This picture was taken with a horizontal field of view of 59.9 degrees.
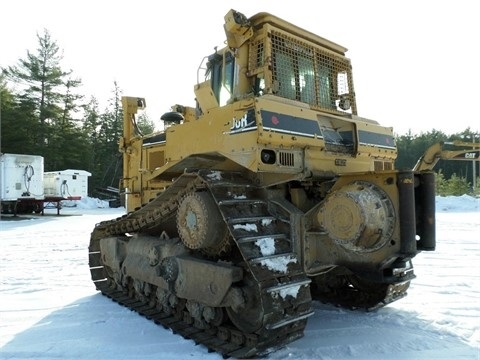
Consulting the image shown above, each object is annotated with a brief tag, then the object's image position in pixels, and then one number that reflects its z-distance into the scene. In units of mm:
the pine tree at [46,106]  36125
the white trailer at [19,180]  19641
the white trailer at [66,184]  23500
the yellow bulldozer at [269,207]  3838
